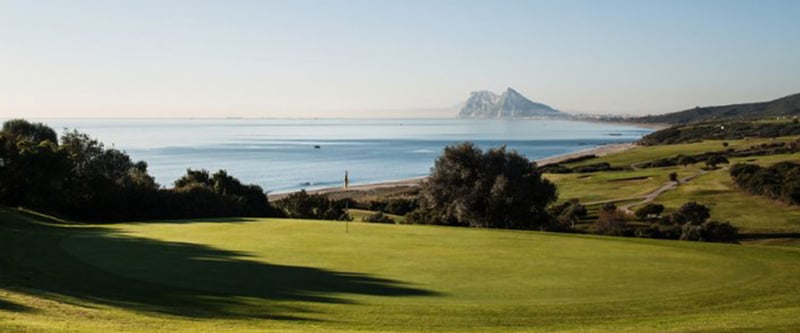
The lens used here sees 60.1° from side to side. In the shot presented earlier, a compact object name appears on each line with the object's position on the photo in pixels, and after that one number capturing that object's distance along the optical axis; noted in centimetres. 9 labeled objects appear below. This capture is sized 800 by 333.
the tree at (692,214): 5059
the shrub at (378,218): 5128
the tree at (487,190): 4775
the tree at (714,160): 9156
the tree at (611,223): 4472
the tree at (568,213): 5320
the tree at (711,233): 4156
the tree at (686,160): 10294
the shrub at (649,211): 5643
